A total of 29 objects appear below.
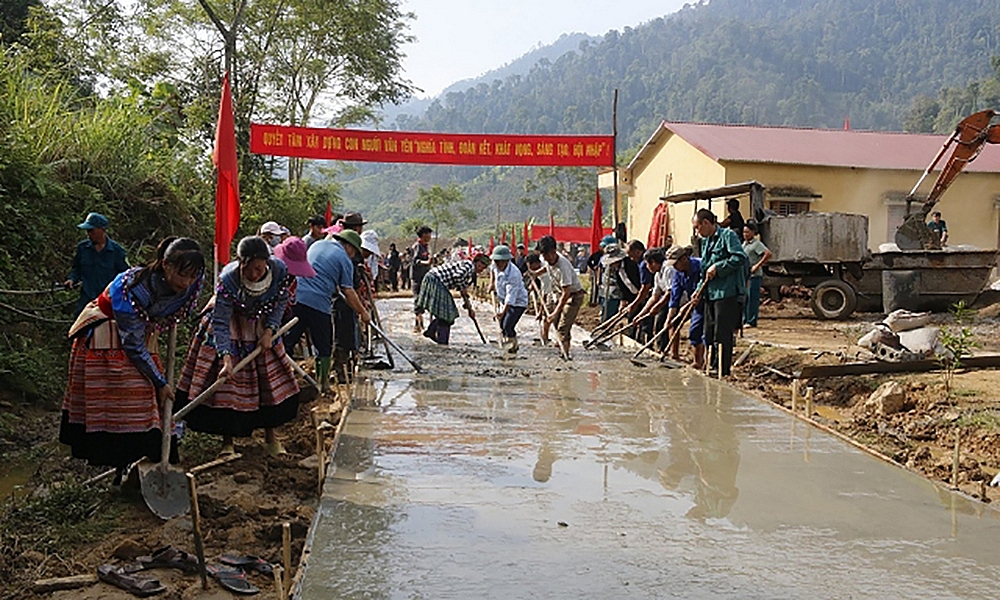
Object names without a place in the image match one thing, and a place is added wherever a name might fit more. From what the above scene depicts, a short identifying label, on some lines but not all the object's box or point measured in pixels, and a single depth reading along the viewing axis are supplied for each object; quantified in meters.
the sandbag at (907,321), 9.80
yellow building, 18.02
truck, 12.88
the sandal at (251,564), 3.54
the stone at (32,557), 3.62
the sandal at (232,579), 3.33
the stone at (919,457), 5.50
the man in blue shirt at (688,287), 8.45
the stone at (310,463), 4.98
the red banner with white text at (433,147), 16.23
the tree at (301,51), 22.19
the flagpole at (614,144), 16.11
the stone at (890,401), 7.26
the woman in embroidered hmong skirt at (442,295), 10.10
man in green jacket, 7.78
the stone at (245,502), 4.18
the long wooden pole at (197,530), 3.25
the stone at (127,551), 3.62
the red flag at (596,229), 16.04
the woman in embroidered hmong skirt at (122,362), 4.18
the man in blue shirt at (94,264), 7.36
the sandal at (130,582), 3.31
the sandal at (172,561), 3.52
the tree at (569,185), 61.47
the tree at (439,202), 55.38
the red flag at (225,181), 6.92
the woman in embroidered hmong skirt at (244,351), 4.80
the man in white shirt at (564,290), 9.43
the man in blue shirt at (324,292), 6.75
